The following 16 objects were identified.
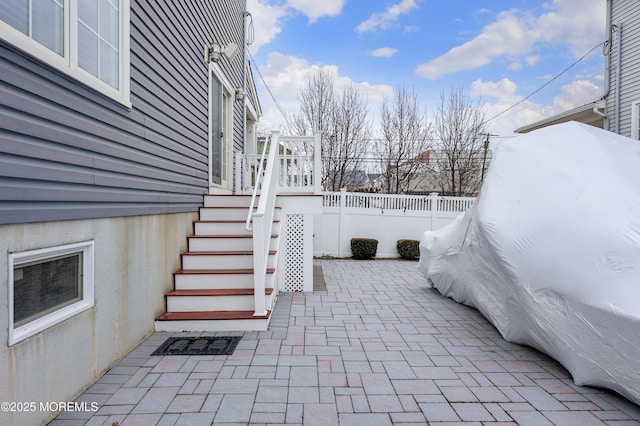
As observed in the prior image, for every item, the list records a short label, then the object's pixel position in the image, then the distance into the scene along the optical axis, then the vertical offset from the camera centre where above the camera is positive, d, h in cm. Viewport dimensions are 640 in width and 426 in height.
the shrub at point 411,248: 843 -102
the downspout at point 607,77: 854 +355
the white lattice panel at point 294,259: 514 -82
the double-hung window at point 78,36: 175 +108
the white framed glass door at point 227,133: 631 +146
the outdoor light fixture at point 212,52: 504 +239
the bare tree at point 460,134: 1203 +278
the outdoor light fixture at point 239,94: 696 +240
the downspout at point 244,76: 775 +307
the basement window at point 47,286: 177 -52
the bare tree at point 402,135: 1222 +275
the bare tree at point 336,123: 1186 +308
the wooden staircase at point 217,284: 342 -90
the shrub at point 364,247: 835 -99
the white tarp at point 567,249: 220 -31
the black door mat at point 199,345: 294 -131
